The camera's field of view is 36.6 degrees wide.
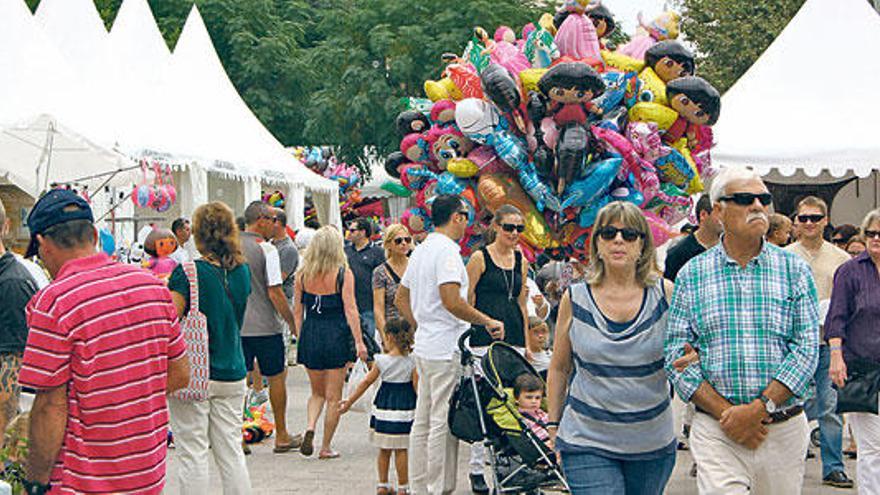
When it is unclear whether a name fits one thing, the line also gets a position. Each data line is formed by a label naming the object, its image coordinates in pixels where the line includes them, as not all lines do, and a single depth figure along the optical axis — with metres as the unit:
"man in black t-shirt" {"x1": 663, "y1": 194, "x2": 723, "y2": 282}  8.87
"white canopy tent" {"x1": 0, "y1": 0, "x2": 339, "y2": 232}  14.61
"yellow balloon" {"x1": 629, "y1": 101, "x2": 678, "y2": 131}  11.74
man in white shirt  8.52
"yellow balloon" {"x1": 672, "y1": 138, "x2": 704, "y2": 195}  12.09
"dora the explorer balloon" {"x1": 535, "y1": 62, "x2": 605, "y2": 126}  11.09
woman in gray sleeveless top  5.52
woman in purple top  8.18
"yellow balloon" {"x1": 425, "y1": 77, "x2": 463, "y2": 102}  12.30
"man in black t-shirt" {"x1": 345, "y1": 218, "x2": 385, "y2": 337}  13.51
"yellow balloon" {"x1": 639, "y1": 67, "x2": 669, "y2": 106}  11.97
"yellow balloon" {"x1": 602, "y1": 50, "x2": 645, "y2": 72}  12.30
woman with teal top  7.52
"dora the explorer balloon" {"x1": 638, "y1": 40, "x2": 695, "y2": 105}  12.07
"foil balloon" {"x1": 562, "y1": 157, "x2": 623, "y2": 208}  11.33
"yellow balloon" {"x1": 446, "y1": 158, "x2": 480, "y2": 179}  11.70
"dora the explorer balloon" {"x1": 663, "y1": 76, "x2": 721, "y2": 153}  11.72
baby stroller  8.02
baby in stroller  8.26
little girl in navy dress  9.18
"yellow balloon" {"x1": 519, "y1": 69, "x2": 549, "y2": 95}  11.61
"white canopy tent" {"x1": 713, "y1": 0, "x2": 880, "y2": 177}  16.42
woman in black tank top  9.00
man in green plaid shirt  5.33
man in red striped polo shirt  4.79
